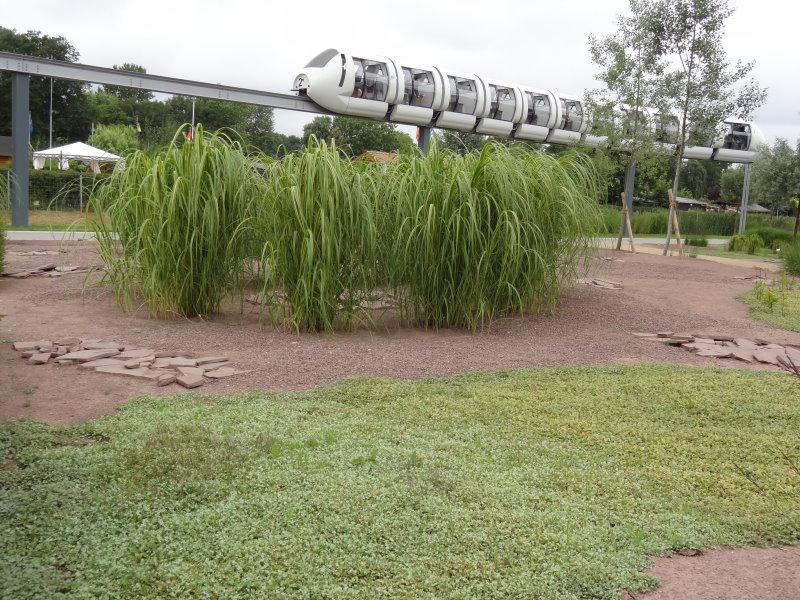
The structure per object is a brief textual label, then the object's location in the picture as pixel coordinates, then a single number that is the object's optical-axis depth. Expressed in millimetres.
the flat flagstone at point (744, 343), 6834
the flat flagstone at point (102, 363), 5113
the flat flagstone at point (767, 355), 6306
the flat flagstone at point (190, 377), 4824
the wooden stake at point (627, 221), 18353
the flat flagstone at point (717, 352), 6469
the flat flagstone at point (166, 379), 4847
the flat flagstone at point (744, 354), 6377
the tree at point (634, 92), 18734
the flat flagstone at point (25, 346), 5439
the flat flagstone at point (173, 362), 5289
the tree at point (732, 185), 56594
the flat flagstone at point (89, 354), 5261
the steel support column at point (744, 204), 28812
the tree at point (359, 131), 21812
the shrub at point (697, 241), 23156
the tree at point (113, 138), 37094
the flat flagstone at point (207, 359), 5391
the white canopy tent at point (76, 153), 22594
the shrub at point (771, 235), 23869
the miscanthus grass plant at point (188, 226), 6488
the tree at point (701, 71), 18078
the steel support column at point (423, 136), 20422
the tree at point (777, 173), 27891
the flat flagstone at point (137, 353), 5469
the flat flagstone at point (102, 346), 5605
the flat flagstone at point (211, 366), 5270
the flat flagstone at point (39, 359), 5121
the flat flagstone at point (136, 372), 4977
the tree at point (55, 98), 43094
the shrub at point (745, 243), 20406
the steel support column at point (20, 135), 16531
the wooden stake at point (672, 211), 18094
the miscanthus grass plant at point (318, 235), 6160
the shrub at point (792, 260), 13875
